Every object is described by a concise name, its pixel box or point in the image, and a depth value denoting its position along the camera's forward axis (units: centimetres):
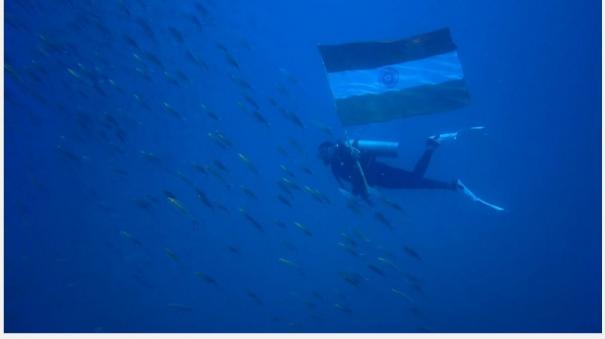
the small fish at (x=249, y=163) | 784
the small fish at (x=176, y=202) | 670
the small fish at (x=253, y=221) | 797
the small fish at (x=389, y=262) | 736
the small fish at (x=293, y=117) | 790
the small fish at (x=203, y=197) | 719
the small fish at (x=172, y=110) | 826
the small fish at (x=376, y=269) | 686
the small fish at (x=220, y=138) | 808
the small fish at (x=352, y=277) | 679
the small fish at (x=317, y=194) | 749
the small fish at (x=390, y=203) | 711
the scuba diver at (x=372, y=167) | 749
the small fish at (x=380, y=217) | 678
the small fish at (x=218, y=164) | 827
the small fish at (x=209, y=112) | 914
